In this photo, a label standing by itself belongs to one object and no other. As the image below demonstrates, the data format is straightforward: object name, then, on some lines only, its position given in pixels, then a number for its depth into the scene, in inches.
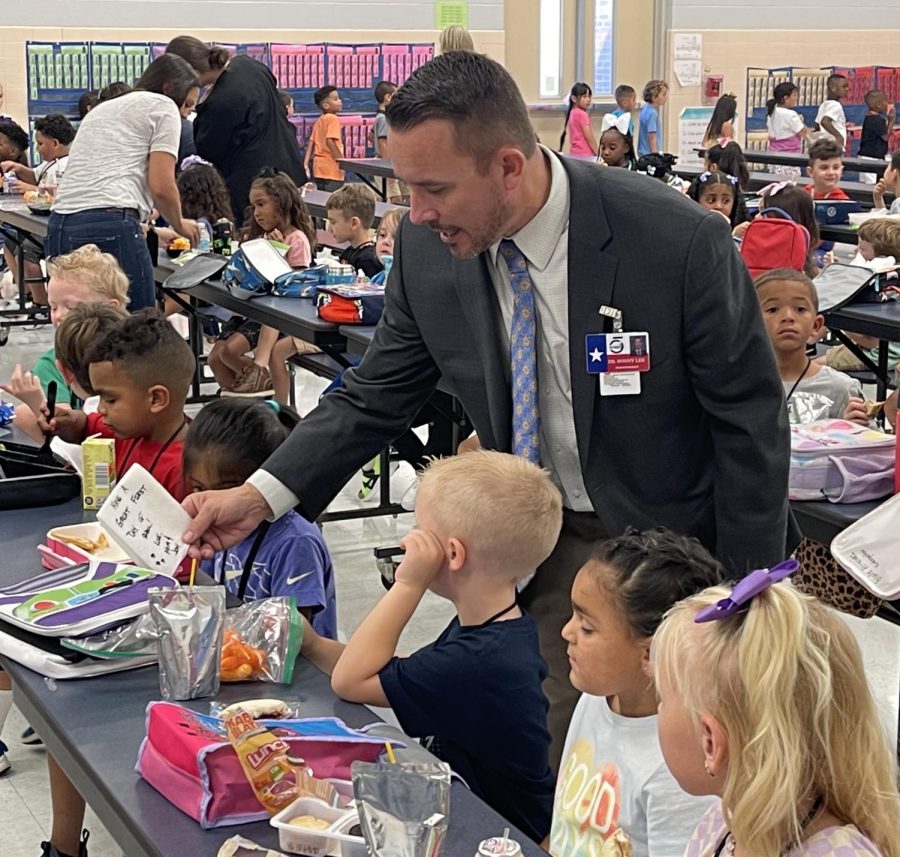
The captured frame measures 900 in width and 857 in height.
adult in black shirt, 313.0
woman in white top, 223.6
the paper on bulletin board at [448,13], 593.6
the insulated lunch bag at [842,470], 123.9
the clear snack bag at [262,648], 82.4
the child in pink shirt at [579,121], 584.1
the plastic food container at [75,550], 101.2
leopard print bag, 121.9
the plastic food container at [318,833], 62.7
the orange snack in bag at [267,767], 66.8
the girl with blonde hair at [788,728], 53.8
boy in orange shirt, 539.5
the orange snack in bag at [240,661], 82.2
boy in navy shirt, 82.8
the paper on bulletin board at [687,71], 661.9
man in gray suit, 83.7
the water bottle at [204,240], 272.4
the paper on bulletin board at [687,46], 658.2
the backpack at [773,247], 199.8
